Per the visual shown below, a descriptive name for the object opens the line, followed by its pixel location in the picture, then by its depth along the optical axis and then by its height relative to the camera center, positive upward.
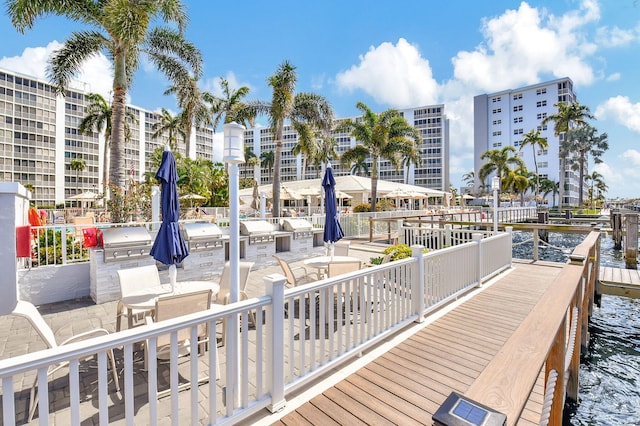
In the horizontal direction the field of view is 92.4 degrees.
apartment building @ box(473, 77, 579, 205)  54.53 +17.36
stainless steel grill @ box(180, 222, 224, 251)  7.20 -0.62
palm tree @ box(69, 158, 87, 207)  43.41 +6.44
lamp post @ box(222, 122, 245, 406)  2.86 +0.25
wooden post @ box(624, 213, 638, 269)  10.32 -1.07
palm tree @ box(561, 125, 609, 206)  35.06 +7.78
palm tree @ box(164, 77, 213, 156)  11.98 +4.68
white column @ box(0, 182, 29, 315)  1.98 -0.23
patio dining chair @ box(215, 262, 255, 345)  4.41 -1.09
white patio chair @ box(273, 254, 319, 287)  5.17 -1.23
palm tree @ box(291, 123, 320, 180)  15.42 +3.55
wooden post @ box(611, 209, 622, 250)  15.68 -1.08
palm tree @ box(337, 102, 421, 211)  19.61 +4.72
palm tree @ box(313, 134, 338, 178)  17.05 +4.13
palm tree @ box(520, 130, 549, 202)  39.16 +9.32
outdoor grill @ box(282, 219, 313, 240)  9.85 -0.59
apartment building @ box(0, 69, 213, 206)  41.28 +10.11
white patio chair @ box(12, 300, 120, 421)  2.47 -1.00
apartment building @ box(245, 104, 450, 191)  66.00 +10.94
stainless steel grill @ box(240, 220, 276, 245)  8.64 -0.61
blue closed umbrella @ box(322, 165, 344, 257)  6.23 -0.07
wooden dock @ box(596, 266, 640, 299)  7.23 -1.79
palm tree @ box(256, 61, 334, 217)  13.81 +4.85
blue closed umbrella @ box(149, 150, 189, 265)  4.30 -0.20
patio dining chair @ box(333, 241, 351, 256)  7.19 -0.92
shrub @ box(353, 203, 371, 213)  21.47 +0.11
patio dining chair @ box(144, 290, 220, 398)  2.92 -0.99
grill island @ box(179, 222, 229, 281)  7.21 -1.03
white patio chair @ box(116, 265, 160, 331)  4.03 -1.04
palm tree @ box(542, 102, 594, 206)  34.28 +10.68
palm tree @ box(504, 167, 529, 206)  37.03 +3.51
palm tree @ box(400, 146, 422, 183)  19.88 +3.61
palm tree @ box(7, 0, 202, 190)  8.72 +5.58
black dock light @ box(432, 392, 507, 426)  0.90 -0.62
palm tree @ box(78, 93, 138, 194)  24.49 +7.51
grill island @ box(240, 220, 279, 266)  8.60 -0.90
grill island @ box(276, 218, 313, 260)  9.85 -0.95
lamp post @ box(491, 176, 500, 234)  10.14 +0.71
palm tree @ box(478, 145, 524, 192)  36.91 +5.90
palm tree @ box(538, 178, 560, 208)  53.16 +3.99
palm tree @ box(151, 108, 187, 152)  25.59 +7.32
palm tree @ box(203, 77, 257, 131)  14.73 +7.89
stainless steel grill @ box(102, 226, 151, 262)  5.91 -0.66
